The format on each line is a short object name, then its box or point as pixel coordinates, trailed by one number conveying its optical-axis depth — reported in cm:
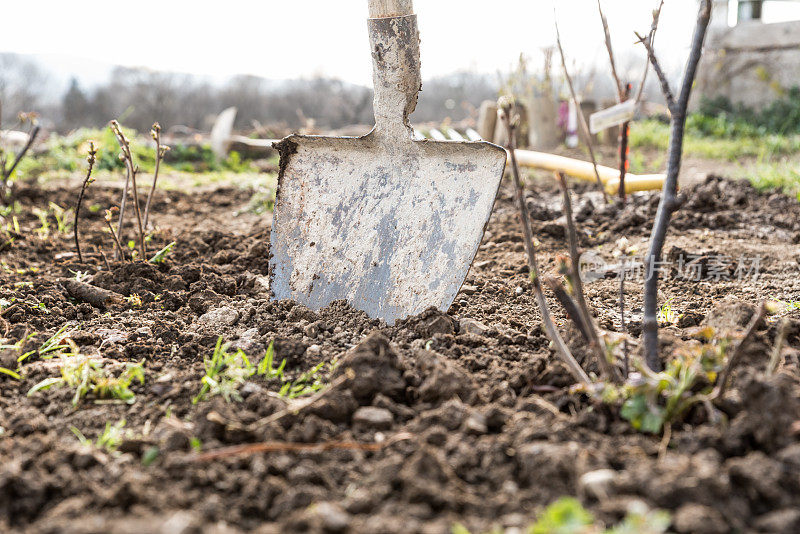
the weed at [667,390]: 143
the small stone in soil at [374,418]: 153
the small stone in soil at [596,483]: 119
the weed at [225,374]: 171
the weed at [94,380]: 176
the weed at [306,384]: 172
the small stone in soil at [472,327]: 212
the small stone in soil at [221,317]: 228
